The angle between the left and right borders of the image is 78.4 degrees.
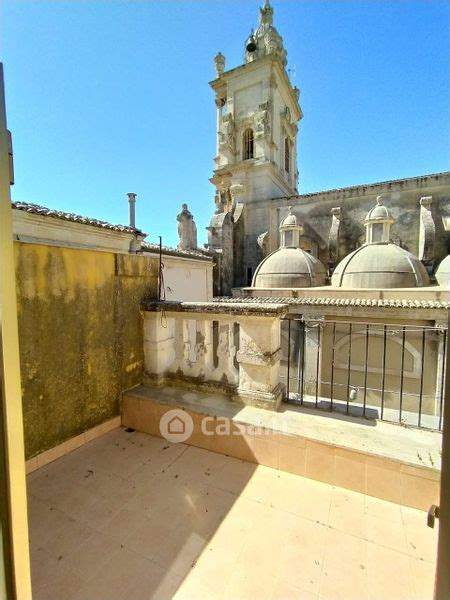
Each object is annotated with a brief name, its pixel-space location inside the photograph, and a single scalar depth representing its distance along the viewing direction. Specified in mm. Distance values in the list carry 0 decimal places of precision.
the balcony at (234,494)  1657
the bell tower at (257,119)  20547
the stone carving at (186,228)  14453
